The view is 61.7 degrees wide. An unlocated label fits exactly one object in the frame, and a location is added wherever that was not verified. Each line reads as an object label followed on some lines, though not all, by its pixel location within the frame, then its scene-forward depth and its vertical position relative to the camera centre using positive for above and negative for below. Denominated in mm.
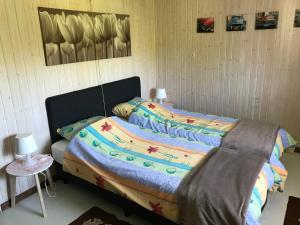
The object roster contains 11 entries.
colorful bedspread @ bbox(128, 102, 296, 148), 2824 -949
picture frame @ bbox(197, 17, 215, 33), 3631 +272
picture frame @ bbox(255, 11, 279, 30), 3211 +269
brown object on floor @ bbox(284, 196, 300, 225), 2235 -1549
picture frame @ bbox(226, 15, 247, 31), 3406 +264
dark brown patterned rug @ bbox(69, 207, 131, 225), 2262 -1513
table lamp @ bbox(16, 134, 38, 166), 2242 -813
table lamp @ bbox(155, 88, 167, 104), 3984 -738
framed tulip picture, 2611 +156
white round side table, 2246 -1037
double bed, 2006 -1015
